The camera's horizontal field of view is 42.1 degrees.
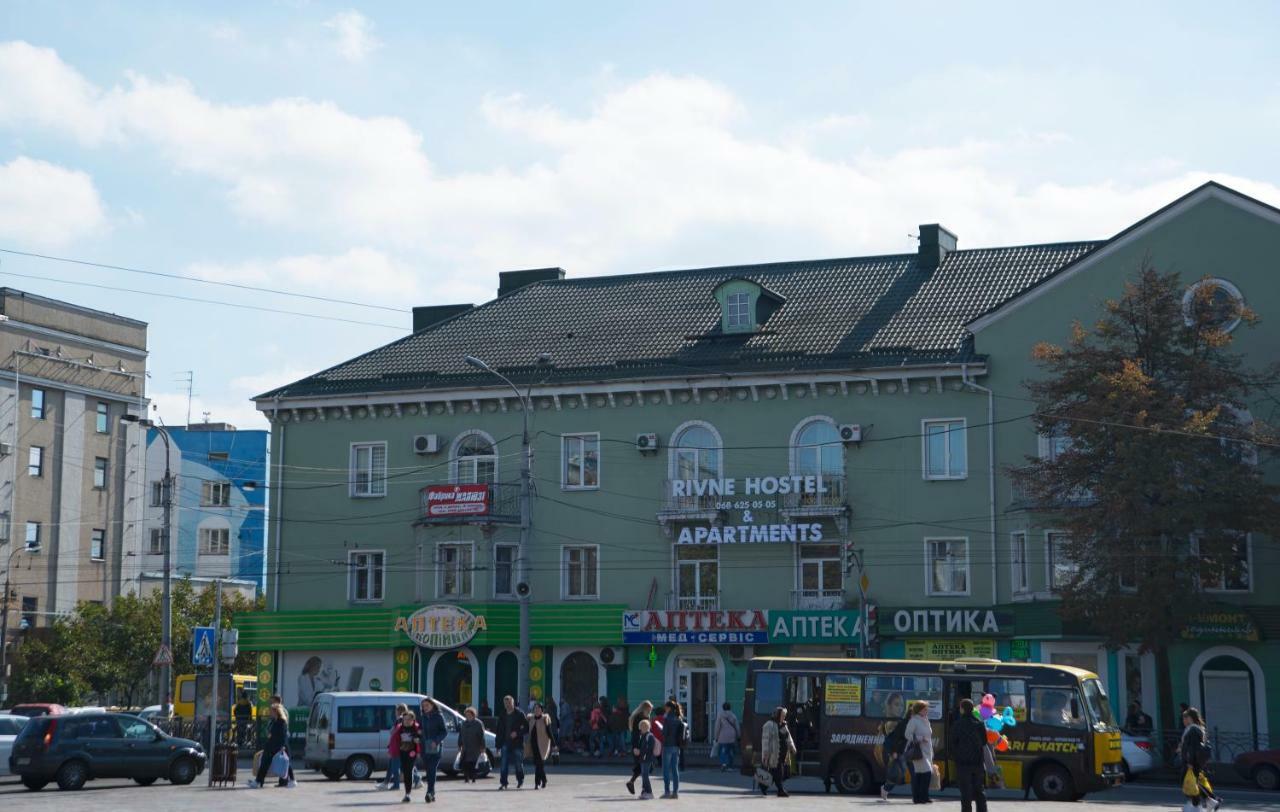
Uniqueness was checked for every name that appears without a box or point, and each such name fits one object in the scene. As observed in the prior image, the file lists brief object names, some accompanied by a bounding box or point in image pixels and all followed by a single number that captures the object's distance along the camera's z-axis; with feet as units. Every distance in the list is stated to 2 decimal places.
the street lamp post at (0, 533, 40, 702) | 204.84
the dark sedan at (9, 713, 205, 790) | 101.19
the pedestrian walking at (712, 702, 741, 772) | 120.67
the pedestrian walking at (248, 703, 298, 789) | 98.37
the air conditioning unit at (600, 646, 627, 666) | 151.64
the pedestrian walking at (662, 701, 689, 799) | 90.17
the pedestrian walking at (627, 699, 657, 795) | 93.09
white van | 109.29
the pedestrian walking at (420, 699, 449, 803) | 85.81
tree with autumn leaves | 120.67
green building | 138.41
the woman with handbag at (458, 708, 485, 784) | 102.89
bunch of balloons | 95.14
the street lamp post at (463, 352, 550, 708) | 131.54
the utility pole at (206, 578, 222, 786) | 99.14
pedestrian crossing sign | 110.42
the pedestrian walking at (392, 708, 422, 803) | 87.92
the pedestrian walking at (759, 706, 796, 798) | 93.04
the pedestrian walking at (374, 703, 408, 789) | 92.99
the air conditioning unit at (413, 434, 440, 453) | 159.94
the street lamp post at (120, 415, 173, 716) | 145.79
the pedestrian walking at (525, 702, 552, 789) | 98.94
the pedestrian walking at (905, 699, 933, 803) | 81.61
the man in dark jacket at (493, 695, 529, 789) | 97.76
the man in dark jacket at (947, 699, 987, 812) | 71.20
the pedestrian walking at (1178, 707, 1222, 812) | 75.10
